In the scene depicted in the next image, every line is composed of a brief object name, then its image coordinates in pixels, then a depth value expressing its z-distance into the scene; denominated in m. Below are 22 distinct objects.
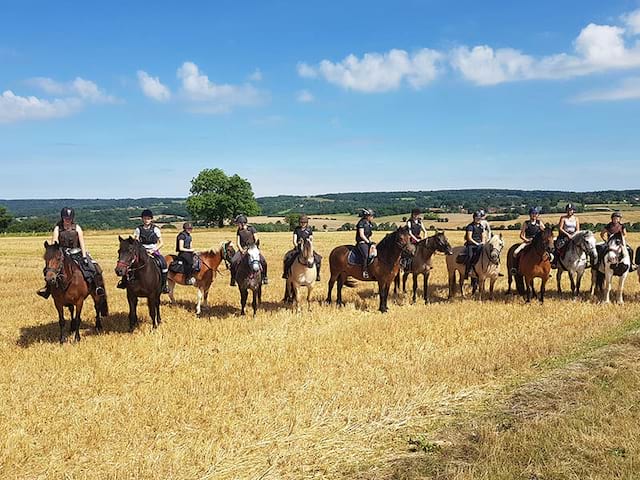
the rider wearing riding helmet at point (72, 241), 10.09
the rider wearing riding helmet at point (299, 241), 12.76
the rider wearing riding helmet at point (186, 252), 13.33
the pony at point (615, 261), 13.60
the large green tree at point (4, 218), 80.69
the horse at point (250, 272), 12.10
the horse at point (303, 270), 12.56
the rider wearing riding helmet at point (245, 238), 12.48
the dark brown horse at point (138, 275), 10.41
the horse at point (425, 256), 14.39
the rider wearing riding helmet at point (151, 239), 11.70
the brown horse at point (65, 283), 9.35
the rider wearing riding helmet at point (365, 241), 13.60
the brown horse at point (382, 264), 13.26
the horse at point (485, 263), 14.05
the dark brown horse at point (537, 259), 13.38
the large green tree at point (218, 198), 73.81
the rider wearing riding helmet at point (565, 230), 14.80
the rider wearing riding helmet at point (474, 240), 14.61
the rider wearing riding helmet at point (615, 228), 13.78
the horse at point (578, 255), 13.98
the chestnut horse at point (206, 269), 13.57
